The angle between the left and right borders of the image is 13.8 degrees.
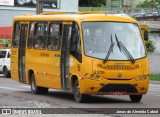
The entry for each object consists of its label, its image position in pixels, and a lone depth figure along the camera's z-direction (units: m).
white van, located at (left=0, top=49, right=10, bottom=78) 39.41
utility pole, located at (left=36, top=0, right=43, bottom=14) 43.01
